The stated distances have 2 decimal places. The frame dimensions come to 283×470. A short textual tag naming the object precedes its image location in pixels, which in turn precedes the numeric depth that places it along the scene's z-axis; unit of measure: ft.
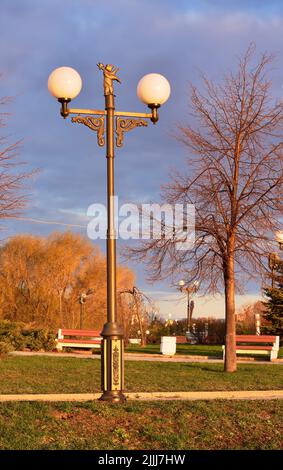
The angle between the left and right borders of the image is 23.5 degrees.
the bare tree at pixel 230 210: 60.59
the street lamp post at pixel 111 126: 31.01
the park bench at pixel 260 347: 87.26
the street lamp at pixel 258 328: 129.39
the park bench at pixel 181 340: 149.79
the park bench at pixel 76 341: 94.43
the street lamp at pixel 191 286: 61.92
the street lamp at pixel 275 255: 61.41
